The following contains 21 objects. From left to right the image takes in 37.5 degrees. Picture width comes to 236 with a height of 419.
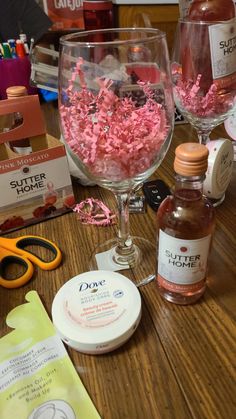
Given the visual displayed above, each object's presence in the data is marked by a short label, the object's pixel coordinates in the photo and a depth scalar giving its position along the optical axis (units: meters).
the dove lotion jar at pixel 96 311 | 0.34
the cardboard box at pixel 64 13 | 1.13
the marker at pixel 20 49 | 0.91
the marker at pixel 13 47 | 0.92
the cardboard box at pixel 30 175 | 0.51
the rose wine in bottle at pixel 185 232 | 0.35
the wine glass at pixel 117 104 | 0.36
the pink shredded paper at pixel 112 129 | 0.36
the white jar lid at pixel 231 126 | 0.69
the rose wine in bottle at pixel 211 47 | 0.51
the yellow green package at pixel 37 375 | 0.30
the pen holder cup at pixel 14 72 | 0.89
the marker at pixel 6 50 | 0.89
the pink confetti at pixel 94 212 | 0.54
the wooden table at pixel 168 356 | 0.30
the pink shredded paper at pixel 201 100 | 0.54
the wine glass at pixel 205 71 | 0.51
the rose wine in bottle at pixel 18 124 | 0.54
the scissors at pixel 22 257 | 0.43
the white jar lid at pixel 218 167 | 0.52
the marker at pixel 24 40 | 0.94
